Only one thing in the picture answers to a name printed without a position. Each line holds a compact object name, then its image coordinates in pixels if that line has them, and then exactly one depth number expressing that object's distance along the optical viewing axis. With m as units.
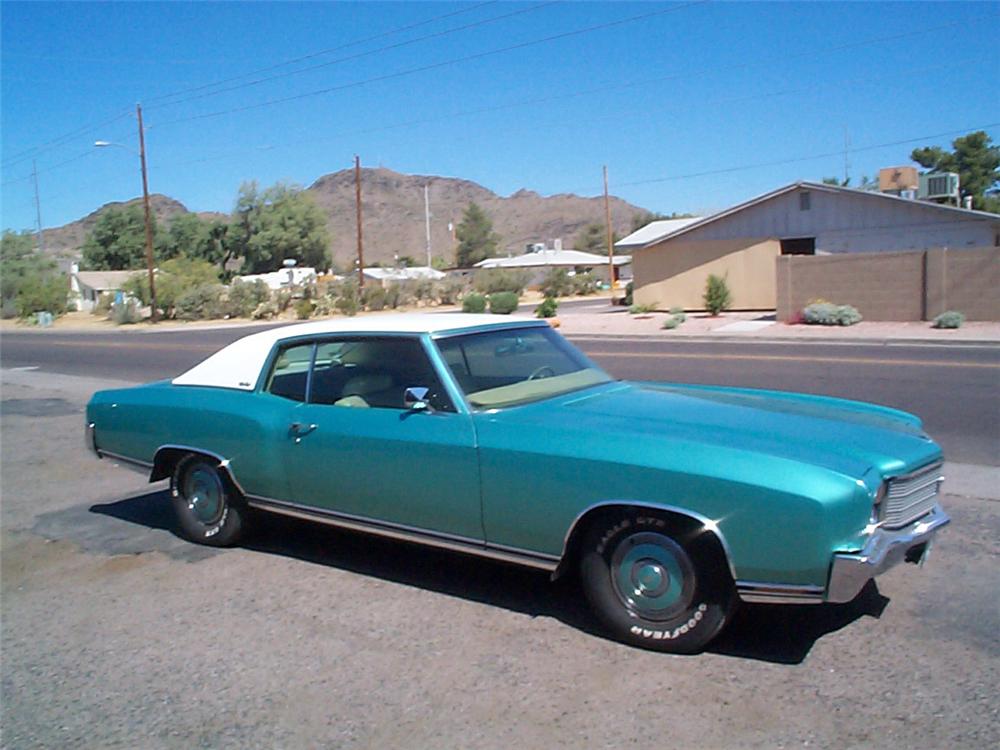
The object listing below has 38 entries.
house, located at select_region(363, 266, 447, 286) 74.31
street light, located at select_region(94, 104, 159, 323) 46.72
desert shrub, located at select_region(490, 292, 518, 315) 41.88
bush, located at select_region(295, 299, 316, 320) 48.89
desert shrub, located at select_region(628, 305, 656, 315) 35.94
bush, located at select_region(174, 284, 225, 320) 52.56
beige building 30.64
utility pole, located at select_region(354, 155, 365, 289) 49.22
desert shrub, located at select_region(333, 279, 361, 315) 51.78
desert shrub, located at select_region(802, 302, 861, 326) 26.22
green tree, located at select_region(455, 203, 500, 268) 123.00
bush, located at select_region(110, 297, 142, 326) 51.78
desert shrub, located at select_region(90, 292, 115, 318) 60.01
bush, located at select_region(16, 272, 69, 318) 61.09
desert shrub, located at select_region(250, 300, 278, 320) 51.16
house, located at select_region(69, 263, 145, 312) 76.75
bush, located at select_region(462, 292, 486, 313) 41.69
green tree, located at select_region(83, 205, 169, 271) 101.94
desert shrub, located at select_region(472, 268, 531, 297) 60.31
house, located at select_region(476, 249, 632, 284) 86.56
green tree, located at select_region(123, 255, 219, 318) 53.62
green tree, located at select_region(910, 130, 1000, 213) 68.44
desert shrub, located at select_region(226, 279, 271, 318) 52.41
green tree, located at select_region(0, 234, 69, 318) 61.38
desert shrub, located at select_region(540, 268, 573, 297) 67.50
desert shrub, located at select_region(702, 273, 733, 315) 33.41
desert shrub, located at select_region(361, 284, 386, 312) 54.22
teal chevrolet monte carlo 3.95
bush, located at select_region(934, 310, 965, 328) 24.05
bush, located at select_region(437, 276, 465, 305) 58.56
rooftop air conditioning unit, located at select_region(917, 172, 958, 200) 35.94
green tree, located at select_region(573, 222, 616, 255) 125.19
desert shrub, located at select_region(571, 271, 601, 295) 69.44
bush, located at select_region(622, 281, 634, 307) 43.10
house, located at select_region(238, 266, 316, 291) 65.51
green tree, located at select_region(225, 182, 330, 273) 95.38
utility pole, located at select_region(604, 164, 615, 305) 53.29
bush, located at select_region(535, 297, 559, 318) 35.97
